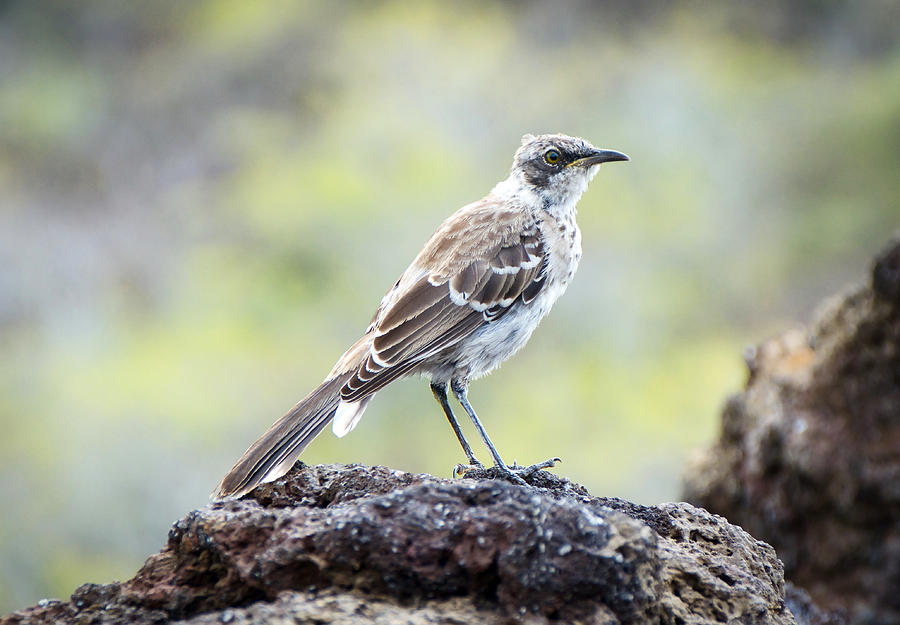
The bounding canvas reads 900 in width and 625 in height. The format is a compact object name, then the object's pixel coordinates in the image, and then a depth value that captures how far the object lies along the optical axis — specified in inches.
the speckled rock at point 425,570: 205.9
